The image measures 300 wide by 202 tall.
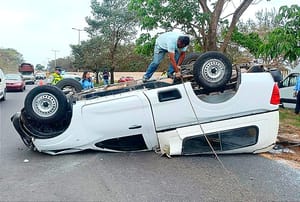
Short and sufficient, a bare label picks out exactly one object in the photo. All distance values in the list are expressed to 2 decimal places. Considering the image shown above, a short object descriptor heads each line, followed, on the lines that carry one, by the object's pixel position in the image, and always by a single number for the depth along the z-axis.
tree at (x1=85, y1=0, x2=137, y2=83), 35.81
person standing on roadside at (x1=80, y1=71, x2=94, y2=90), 11.20
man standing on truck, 7.03
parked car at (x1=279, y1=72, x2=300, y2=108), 14.13
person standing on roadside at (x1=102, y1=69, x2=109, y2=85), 29.30
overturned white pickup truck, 5.80
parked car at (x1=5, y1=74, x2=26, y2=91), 26.05
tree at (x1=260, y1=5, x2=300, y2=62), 9.59
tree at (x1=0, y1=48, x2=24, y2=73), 80.80
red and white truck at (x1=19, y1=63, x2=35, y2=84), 47.44
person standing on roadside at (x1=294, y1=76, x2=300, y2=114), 12.57
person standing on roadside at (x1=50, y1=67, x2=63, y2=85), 12.17
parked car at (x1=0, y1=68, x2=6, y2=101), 17.23
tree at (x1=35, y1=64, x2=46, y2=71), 130.00
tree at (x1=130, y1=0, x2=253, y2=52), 12.56
